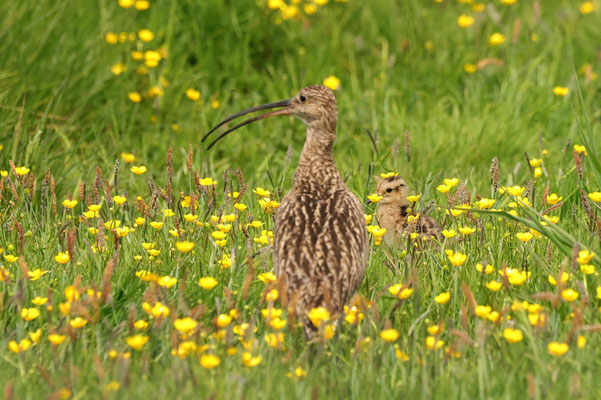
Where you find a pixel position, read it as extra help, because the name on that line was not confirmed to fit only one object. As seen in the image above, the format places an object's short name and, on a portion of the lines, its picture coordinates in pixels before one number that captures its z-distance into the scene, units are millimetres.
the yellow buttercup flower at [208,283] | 9016
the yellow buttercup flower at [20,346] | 8195
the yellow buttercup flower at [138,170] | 12337
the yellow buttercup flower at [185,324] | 8133
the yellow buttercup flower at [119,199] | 11787
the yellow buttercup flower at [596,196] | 11070
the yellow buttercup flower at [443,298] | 8992
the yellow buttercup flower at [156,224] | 10891
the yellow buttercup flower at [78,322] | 8500
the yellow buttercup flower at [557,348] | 7758
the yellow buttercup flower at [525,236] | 10172
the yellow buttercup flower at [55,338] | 8078
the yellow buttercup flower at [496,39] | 18533
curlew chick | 13148
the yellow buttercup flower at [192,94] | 16750
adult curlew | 9195
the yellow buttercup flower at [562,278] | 8874
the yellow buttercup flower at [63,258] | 9852
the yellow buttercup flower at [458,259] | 9648
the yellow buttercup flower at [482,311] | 8447
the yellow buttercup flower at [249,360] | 7984
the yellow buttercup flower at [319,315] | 8437
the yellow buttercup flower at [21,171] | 11877
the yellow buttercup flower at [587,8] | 20953
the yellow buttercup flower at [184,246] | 9680
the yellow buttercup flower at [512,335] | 8156
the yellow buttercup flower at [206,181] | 11882
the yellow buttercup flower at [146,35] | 17142
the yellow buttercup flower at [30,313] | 8749
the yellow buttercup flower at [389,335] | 8133
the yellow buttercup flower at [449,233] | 10750
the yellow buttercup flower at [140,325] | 8609
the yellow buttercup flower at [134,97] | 16453
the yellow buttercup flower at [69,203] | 11398
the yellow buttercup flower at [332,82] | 16930
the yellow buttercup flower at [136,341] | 8102
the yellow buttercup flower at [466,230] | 10687
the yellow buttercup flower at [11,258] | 10312
